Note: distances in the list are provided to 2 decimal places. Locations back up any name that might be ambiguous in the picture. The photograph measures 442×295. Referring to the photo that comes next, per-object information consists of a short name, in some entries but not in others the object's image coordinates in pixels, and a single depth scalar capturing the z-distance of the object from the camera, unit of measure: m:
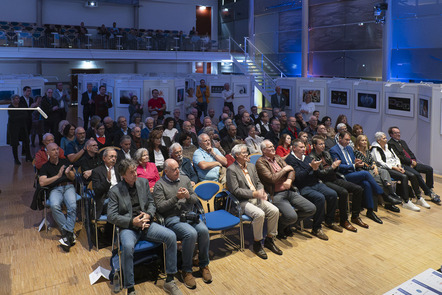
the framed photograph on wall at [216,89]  15.59
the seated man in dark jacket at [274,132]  9.05
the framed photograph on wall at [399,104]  10.52
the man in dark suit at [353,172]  6.84
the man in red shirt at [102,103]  12.33
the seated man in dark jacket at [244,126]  9.70
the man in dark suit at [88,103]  13.12
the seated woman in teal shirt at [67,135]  7.45
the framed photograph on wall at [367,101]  11.62
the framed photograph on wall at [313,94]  13.29
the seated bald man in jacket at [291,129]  9.76
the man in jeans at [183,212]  4.92
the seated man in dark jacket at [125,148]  6.92
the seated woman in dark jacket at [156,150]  7.12
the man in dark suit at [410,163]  7.77
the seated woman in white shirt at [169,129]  9.15
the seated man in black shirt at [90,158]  6.48
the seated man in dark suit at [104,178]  5.58
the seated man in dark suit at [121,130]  8.48
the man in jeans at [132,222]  4.61
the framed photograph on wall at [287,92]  14.17
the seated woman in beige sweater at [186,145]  7.34
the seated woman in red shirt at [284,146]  7.39
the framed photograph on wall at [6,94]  12.46
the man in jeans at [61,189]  5.79
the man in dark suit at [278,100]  13.75
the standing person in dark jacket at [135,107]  11.77
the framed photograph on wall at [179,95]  13.48
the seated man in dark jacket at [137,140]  7.71
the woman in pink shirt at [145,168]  5.94
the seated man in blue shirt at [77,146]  7.02
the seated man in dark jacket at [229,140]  8.26
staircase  19.98
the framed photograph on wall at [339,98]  12.52
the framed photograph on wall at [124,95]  12.57
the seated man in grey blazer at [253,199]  5.64
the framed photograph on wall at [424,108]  9.61
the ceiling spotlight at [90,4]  24.98
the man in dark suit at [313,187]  6.23
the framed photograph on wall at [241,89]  15.81
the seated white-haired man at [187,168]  6.44
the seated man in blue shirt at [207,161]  6.57
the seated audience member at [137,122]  9.41
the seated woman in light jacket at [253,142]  8.16
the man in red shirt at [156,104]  12.05
